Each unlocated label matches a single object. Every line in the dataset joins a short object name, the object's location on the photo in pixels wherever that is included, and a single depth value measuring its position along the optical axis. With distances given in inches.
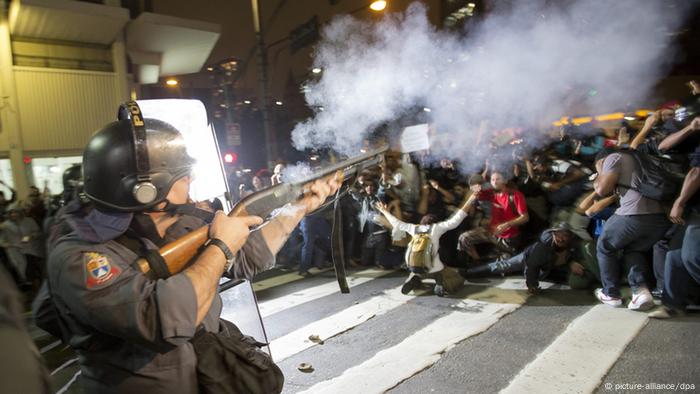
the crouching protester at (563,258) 210.1
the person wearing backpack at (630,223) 173.8
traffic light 469.1
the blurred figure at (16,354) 28.7
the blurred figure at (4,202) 313.2
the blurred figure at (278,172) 191.1
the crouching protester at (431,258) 222.1
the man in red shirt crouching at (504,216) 246.4
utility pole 364.5
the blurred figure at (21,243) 273.1
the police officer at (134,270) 53.7
